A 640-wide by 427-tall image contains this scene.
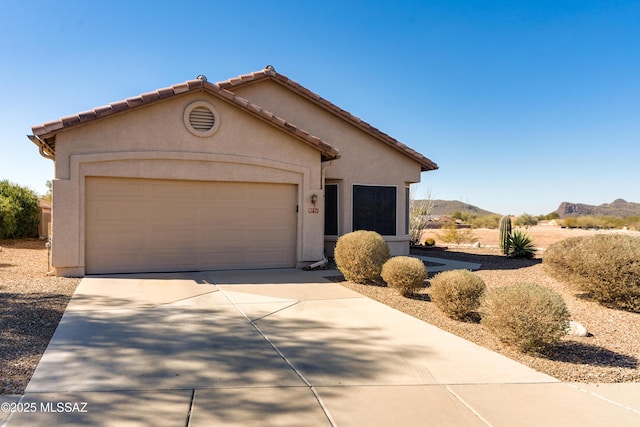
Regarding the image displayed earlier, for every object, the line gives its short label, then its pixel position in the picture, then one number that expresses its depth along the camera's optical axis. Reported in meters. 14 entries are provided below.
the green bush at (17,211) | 19.25
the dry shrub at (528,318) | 5.70
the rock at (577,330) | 6.80
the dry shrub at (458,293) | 7.50
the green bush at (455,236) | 24.66
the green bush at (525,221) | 54.10
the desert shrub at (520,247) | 16.98
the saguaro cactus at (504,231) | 18.58
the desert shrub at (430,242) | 21.42
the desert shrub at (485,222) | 53.22
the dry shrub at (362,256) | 10.68
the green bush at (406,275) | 9.27
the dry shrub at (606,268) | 7.99
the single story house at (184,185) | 10.47
